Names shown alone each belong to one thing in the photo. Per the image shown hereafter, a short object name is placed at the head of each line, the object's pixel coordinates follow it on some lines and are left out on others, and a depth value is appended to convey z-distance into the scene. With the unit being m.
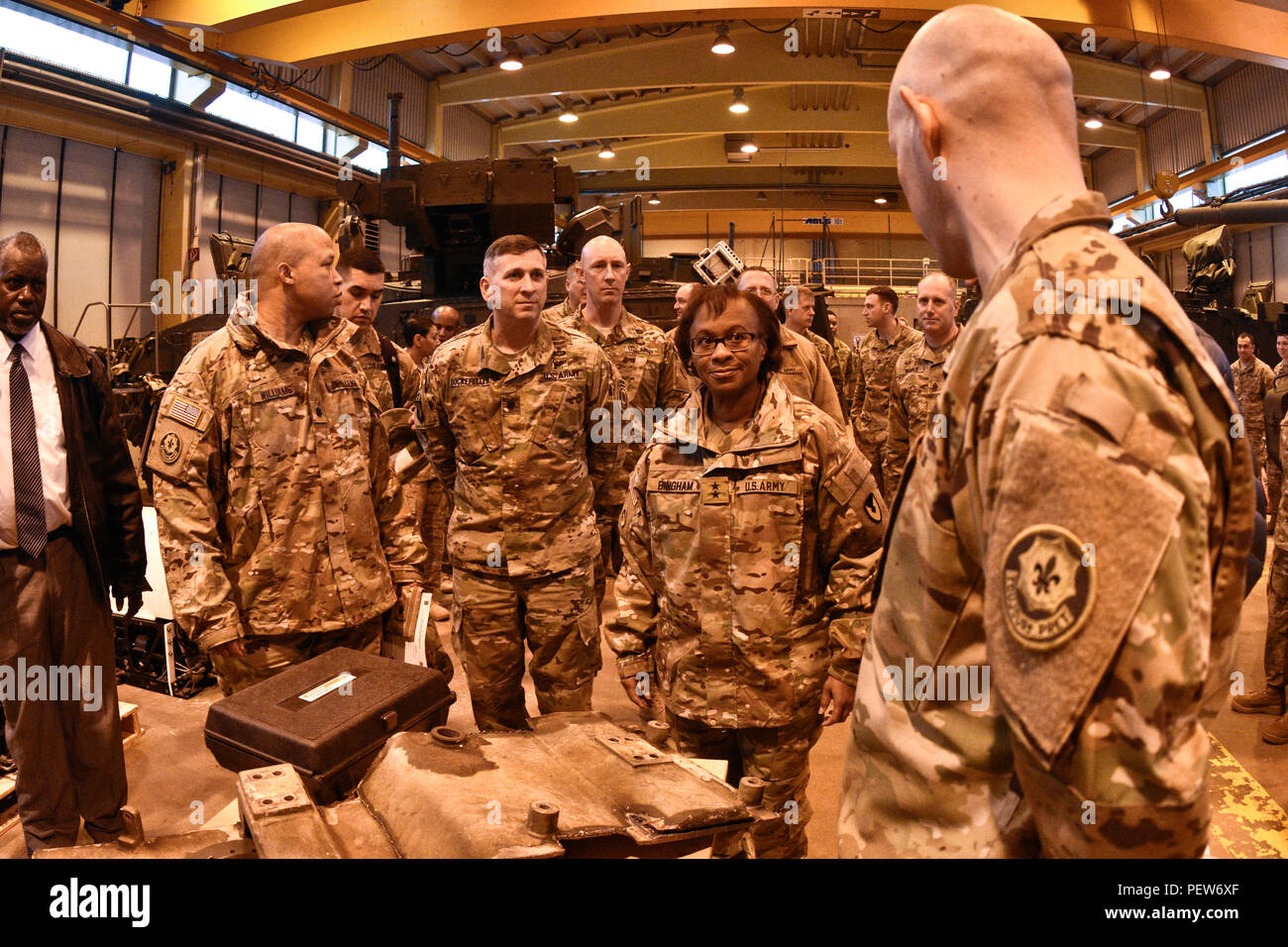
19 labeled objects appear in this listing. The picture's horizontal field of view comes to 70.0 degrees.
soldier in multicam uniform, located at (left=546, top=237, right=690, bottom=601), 4.72
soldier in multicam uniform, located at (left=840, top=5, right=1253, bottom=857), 0.80
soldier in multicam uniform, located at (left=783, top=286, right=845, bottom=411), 6.28
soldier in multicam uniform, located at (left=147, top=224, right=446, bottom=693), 2.69
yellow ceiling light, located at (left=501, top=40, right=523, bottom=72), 12.77
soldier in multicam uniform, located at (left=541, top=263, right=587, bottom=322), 5.25
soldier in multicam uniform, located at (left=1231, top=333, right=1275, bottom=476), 8.78
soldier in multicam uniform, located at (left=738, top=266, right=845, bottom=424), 4.61
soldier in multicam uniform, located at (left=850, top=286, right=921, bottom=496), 7.48
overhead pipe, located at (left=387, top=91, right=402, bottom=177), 8.34
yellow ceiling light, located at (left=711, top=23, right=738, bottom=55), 11.02
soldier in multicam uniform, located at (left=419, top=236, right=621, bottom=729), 3.42
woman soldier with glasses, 2.38
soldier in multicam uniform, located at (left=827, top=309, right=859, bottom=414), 7.50
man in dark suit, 2.92
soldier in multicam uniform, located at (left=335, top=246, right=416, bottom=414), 4.94
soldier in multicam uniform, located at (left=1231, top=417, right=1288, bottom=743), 4.20
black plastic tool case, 1.84
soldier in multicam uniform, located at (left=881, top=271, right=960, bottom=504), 5.52
